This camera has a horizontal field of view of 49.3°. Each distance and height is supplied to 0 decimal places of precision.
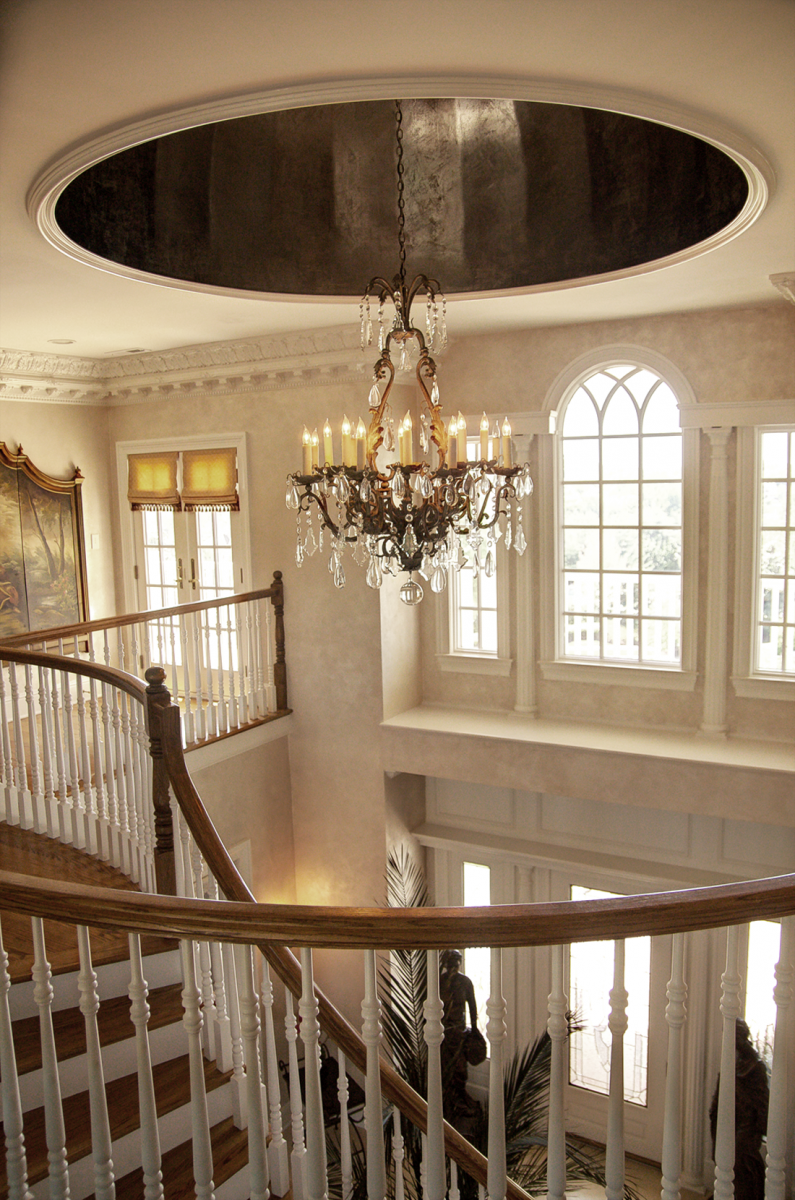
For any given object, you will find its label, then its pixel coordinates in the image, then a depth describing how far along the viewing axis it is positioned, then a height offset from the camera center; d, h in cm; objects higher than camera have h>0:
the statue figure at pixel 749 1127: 377 -299
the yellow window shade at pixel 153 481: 766 +34
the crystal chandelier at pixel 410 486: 297 +9
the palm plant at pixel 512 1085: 296 -210
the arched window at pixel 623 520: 602 -9
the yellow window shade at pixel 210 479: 714 +31
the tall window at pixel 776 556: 563 -34
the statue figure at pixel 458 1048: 390 -275
